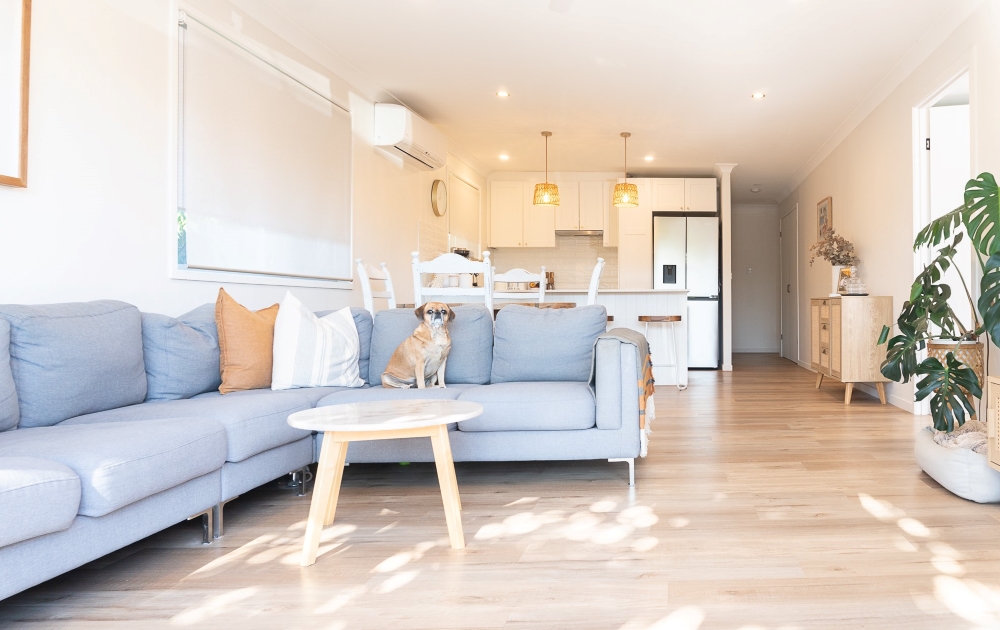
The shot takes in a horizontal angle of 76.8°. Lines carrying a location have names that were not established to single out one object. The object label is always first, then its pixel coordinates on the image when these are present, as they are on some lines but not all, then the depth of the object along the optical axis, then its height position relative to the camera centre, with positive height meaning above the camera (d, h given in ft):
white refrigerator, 25.50 +2.15
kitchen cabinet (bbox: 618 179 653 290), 25.94 +2.79
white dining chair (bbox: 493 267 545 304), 13.57 +0.72
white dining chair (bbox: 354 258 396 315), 13.14 +0.64
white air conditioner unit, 16.43 +4.75
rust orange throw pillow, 9.02 -0.53
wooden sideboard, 16.08 -0.72
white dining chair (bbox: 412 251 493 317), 12.41 +0.79
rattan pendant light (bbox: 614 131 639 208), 20.98 +3.86
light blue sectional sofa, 5.07 -1.16
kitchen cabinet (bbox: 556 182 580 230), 26.96 +4.45
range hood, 27.50 +3.44
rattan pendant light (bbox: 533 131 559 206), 20.88 +3.89
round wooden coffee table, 6.06 -1.21
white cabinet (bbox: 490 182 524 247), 27.12 +4.22
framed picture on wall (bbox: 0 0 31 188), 7.13 +2.54
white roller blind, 10.20 +2.71
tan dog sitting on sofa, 9.78 -0.64
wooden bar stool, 19.01 -0.25
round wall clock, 20.76 +3.82
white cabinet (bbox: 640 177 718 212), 25.91 +4.77
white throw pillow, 9.44 -0.62
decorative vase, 19.04 +1.00
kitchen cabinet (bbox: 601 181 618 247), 26.96 +4.40
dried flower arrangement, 18.54 +1.80
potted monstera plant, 8.36 -0.10
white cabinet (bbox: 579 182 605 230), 26.99 +4.83
